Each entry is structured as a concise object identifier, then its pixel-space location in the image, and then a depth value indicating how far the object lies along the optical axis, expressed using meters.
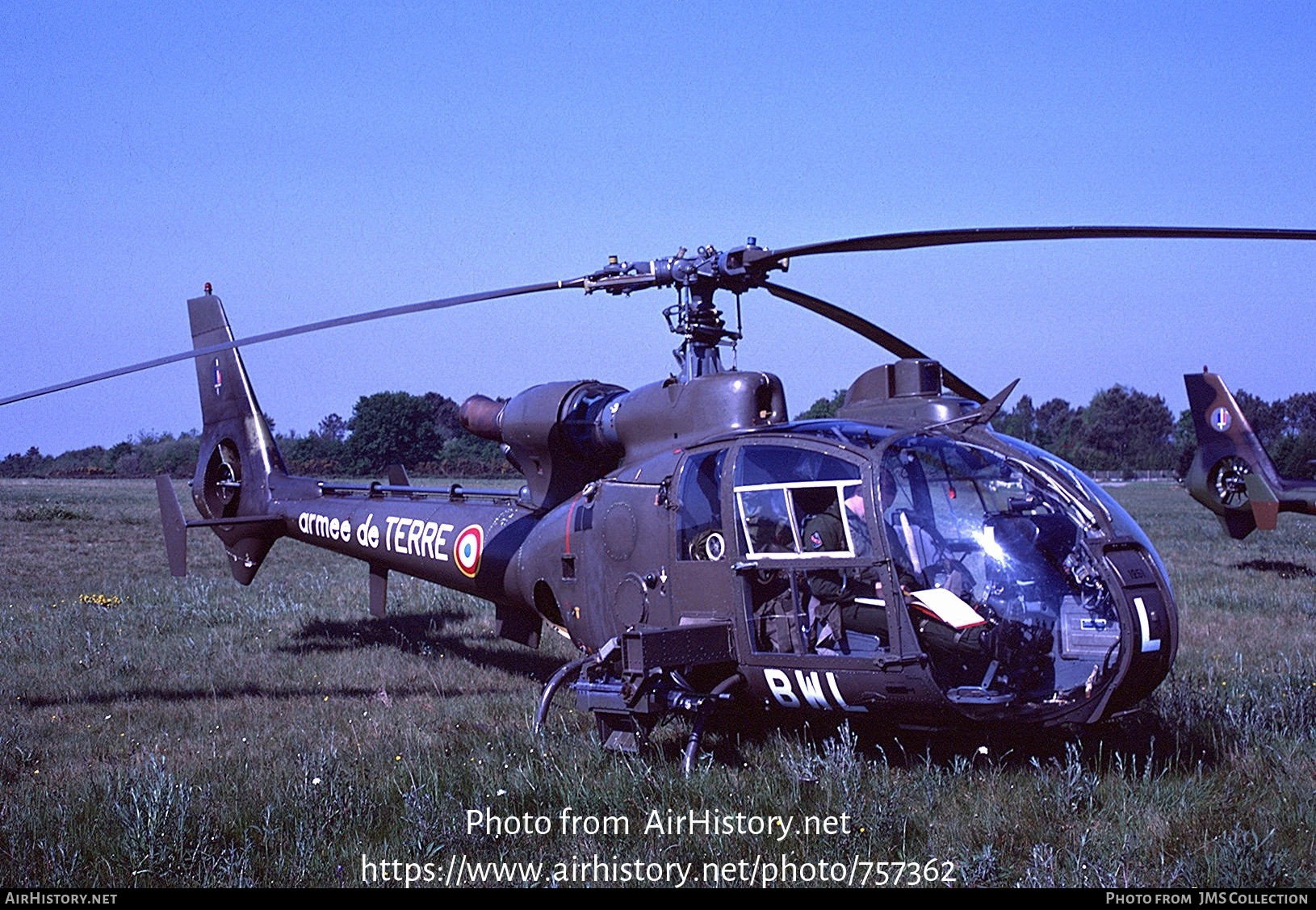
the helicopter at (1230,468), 18.08
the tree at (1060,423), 94.61
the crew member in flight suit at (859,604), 5.84
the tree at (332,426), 71.81
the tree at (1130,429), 97.06
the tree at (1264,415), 92.25
